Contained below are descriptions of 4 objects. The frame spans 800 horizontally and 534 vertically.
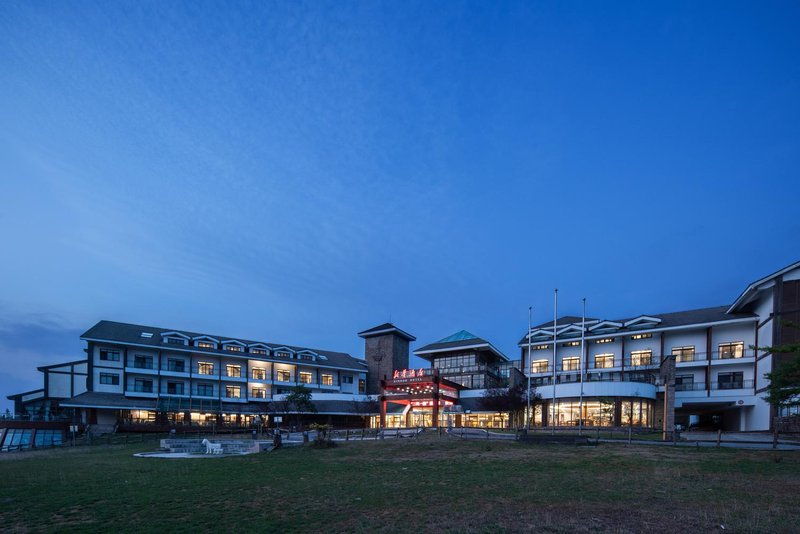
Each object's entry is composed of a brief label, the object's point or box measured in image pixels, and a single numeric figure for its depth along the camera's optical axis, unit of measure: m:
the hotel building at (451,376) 54.19
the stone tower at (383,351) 88.31
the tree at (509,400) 58.31
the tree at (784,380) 23.41
